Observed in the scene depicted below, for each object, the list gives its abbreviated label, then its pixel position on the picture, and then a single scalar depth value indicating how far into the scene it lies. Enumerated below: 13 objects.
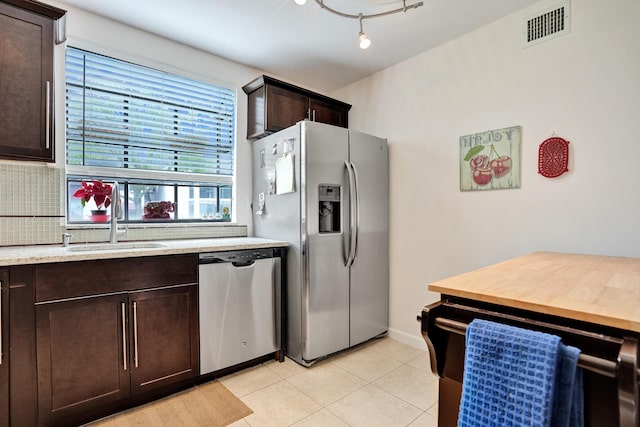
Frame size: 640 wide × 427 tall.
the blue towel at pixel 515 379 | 0.72
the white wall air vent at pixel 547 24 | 2.08
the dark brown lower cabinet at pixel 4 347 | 1.52
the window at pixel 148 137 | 2.31
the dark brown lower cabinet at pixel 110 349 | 1.65
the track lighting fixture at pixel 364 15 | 2.06
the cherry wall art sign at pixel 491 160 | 2.29
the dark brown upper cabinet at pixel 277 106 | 2.89
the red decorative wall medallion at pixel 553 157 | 2.06
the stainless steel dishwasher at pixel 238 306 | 2.17
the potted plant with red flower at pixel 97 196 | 2.25
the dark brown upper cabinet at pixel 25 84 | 1.74
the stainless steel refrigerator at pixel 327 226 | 2.48
